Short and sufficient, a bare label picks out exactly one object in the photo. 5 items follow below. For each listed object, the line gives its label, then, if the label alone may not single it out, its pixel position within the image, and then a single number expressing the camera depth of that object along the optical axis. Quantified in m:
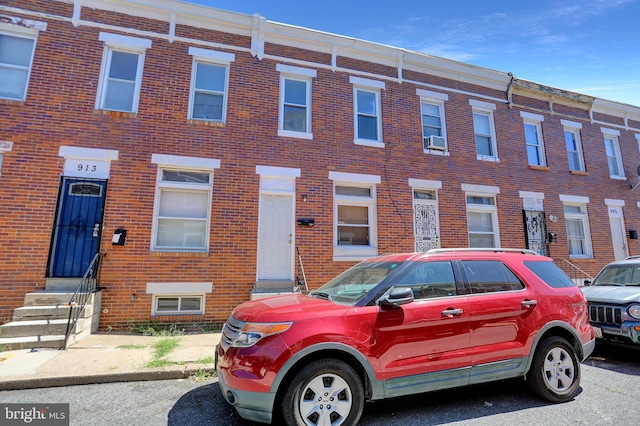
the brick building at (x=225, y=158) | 6.98
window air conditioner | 9.79
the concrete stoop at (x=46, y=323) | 5.46
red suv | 3.01
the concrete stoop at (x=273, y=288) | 7.46
